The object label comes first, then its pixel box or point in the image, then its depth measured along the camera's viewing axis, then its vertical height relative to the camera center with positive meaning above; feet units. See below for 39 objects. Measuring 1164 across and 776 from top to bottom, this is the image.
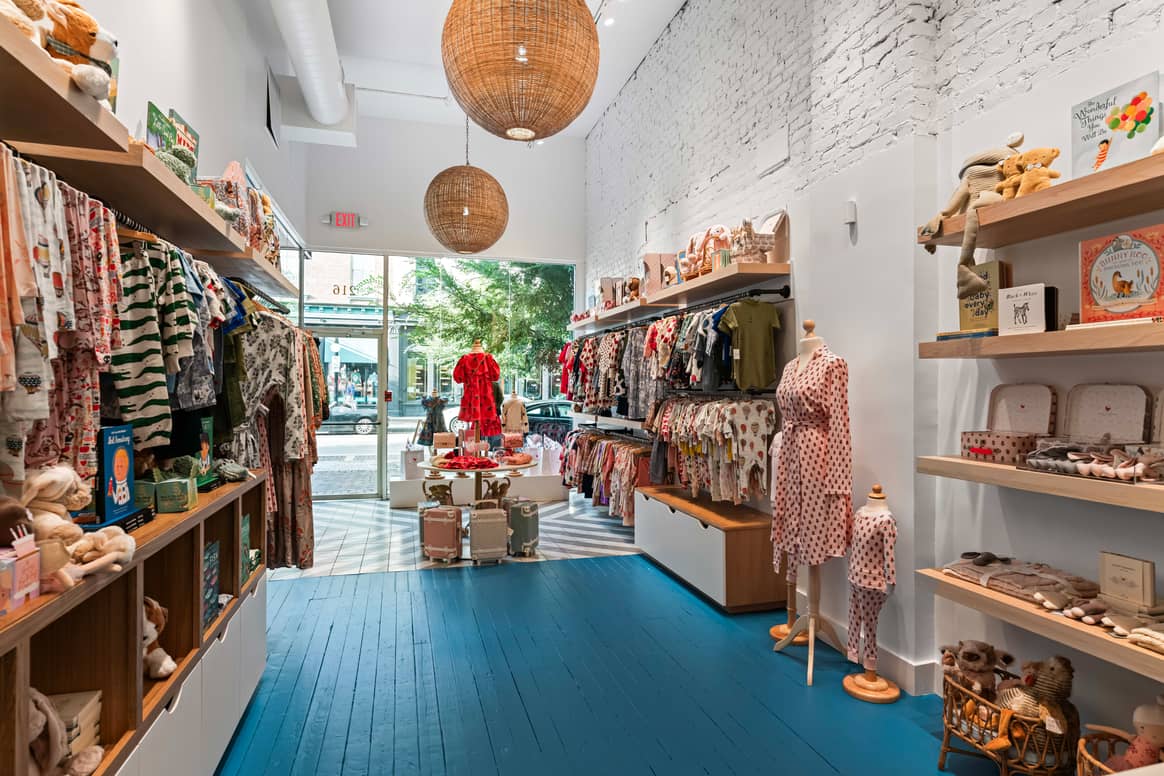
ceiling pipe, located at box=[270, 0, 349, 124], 15.47 +9.09
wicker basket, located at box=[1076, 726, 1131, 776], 6.51 -3.72
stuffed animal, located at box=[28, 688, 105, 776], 4.39 -2.35
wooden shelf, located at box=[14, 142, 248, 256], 5.58 +2.11
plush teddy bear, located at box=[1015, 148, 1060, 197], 7.61 +2.62
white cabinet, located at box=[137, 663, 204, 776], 5.76 -3.25
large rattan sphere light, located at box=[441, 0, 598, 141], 8.36 +4.43
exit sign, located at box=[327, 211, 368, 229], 26.37 +7.08
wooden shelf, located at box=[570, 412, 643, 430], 22.02 -1.00
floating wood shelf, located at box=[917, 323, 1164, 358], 6.25 +0.55
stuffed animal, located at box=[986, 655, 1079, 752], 7.39 -3.61
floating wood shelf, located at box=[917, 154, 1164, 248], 6.31 +2.06
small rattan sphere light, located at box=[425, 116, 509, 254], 19.10 +5.54
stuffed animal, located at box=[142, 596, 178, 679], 6.29 -2.49
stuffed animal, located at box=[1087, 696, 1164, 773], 6.30 -3.40
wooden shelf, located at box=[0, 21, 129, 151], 4.03 +2.09
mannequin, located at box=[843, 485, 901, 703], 9.91 -2.84
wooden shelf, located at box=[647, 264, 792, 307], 14.01 +2.62
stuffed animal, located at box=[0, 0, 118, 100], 4.57 +2.69
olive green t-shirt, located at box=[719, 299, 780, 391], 13.89 +1.14
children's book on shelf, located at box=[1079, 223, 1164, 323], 6.44 +1.21
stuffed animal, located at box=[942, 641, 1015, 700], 8.20 -3.50
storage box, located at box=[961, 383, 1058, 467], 8.18 -0.42
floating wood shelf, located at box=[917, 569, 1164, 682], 6.12 -2.48
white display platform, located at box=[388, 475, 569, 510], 24.39 -3.75
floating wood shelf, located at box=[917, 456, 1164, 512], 6.22 -0.99
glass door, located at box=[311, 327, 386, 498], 27.04 -0.95
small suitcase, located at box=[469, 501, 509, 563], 17.56 -3.75
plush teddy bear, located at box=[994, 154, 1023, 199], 7.93 +2.66
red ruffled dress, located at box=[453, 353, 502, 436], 23.38 +0.32
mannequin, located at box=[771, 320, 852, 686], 10.77 -1.16
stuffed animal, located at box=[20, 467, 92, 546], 4.57 -0.77
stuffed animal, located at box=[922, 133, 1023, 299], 7.98 +2.51
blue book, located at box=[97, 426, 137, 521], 5.76 -0.70
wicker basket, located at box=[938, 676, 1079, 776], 7.34 -4.02
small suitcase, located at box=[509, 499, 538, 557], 18.44 -3.77
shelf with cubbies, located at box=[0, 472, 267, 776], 3.82 -2.01
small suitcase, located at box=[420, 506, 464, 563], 17.53 -3.75
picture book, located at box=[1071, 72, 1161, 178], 7.02 +3.01
